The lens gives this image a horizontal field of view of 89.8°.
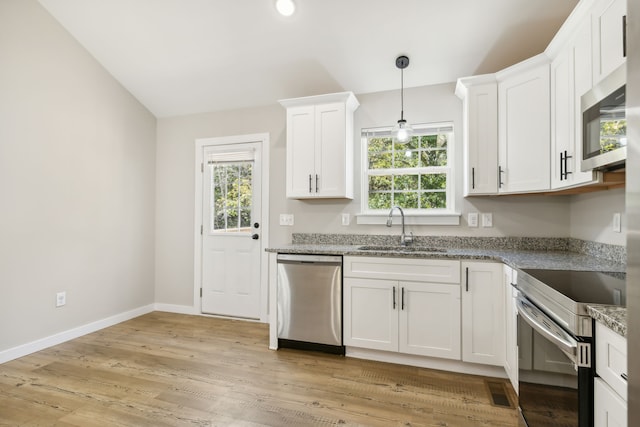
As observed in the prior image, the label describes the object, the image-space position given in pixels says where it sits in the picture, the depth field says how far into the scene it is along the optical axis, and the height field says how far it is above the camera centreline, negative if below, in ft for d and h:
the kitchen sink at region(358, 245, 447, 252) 9.62 -1.02
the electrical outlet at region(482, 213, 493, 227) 9.72 -0.12
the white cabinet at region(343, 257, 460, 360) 8.20 -2.41
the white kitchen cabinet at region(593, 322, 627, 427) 3.13 -1.71
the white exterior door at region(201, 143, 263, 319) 12.32 -0.61
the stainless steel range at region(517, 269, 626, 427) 3.73 -1.67
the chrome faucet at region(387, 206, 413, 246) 10.18 -0.65
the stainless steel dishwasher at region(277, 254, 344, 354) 9.08 -2.52
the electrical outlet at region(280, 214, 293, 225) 11.76 -0.15
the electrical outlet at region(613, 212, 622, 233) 6.73 -0.14
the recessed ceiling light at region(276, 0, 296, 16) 8.71 +5.70
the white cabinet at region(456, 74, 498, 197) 8.78 +2.30
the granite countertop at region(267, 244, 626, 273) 6.26 -0.98
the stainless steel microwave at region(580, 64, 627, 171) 4.46 +1.44
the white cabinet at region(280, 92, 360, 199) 9.99 +2.20
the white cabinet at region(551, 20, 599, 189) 6.05 +2.32
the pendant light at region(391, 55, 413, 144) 8.37 +2.20
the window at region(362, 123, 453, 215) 10.46 +1.49
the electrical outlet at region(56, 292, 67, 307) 10.02 -2.68
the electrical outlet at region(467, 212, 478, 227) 9.85 -0.10
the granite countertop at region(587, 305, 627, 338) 3.11 -1.03
